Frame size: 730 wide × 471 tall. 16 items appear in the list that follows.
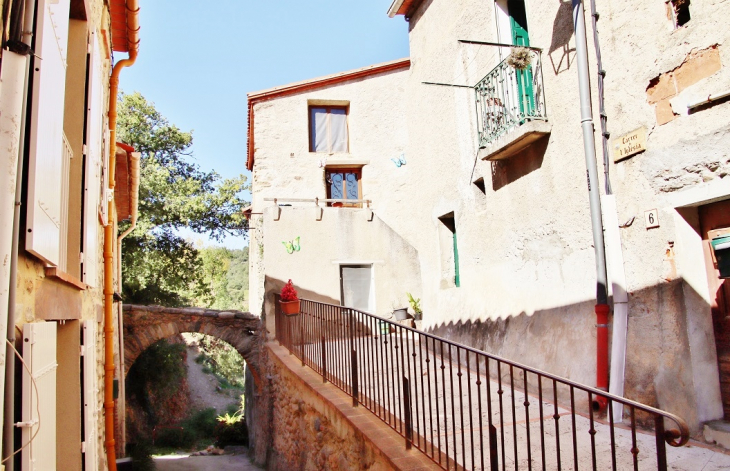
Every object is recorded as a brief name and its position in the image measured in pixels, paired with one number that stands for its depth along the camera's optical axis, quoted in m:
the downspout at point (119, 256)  7.76
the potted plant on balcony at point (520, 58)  6.14
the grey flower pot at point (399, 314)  10.88
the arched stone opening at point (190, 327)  11.71
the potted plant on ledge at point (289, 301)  8.62
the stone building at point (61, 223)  1.96
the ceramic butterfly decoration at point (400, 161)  13.09
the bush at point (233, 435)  16.61
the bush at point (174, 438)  16.92
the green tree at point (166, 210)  15.89
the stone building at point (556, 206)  4.26
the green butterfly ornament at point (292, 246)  11.03
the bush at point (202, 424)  18.65
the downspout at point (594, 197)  4.90
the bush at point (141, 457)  9.40
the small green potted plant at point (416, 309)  11.23
